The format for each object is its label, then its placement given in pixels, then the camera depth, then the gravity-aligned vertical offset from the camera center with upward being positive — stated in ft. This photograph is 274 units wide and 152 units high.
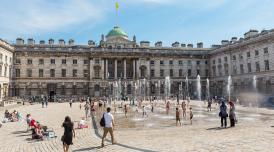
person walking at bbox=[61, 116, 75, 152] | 39.58 -6.09
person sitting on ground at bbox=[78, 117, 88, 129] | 70.79 -8.24
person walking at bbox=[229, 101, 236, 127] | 67.77 -5.80
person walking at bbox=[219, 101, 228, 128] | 67.26 -4.96
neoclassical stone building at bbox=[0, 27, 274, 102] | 248.73 +26.23
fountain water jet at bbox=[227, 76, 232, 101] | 232.12 +8.27
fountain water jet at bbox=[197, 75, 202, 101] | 269.64 +6.97
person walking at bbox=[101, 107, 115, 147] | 46.34 -4.95
